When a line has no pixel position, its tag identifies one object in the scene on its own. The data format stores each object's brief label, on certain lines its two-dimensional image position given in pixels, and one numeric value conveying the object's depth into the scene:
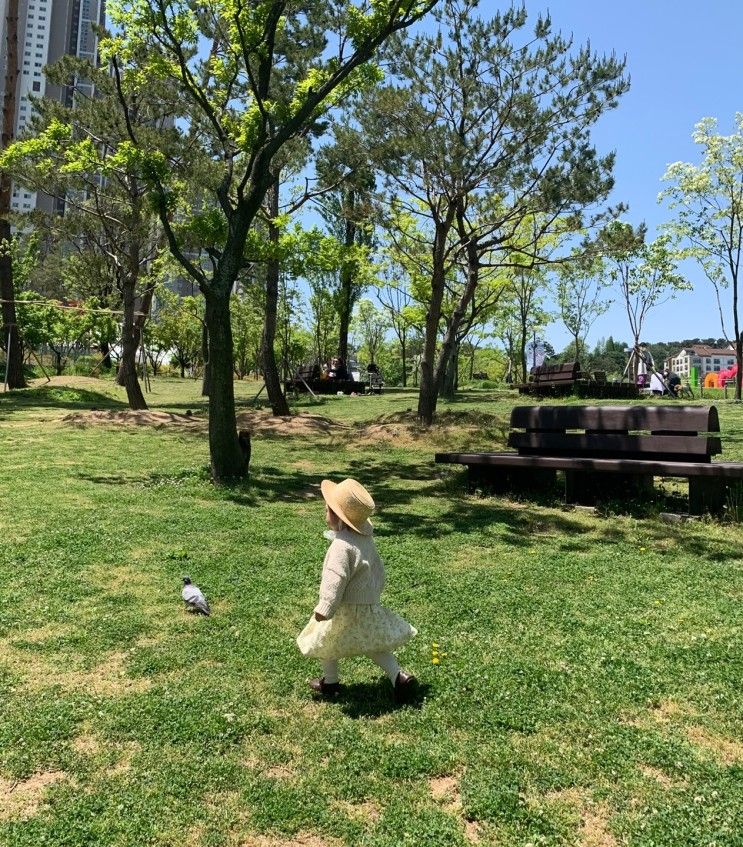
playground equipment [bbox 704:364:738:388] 47.09
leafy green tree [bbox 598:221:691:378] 34.69
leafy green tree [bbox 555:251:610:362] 45.93
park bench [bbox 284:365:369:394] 27.39
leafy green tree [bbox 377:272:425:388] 32.03
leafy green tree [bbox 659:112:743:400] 24.09
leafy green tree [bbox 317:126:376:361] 15.25
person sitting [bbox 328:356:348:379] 30.34
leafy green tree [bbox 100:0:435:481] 9.37
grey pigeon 4.76
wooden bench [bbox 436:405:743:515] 7.45
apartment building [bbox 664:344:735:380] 132.88
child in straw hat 3.59
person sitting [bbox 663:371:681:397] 27.17
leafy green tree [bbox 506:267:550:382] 38.28
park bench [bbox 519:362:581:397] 24.34
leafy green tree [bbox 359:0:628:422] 13.83
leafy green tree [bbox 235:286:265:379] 40.94
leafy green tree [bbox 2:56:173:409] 15.27
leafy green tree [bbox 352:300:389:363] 55.19
